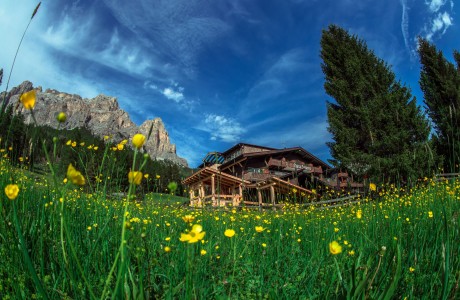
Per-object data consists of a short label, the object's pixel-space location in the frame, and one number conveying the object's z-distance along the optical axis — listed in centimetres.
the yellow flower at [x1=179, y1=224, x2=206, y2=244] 89
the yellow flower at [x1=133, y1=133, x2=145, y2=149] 86
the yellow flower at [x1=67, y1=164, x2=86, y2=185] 73
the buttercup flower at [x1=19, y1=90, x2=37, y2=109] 81
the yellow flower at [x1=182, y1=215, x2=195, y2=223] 130
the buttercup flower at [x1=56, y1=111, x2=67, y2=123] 83
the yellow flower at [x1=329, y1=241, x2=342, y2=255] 100
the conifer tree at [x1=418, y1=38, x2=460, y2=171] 1956
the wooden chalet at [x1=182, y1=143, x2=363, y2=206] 2858
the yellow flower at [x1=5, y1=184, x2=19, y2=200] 82
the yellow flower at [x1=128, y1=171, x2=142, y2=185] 79
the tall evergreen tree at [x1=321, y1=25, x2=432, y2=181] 1712
